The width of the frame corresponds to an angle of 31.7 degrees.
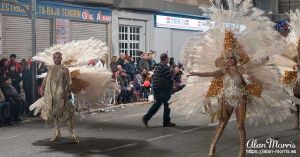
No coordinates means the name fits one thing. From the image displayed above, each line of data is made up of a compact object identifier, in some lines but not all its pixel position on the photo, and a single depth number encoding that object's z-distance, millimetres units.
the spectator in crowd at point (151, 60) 22109
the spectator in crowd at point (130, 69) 20653
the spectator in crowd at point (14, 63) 16172
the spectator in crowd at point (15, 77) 15820
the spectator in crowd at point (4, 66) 15026
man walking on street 12820
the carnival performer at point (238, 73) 8305
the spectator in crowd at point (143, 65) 21625
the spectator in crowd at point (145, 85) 20719
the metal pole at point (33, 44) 15961
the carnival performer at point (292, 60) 11141
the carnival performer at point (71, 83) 10375
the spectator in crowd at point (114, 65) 19656
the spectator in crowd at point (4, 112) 13984
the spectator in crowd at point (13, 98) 14403
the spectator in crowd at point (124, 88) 19453
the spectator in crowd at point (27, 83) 16047
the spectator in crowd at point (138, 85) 20672
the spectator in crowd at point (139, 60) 21906
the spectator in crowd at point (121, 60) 20656
